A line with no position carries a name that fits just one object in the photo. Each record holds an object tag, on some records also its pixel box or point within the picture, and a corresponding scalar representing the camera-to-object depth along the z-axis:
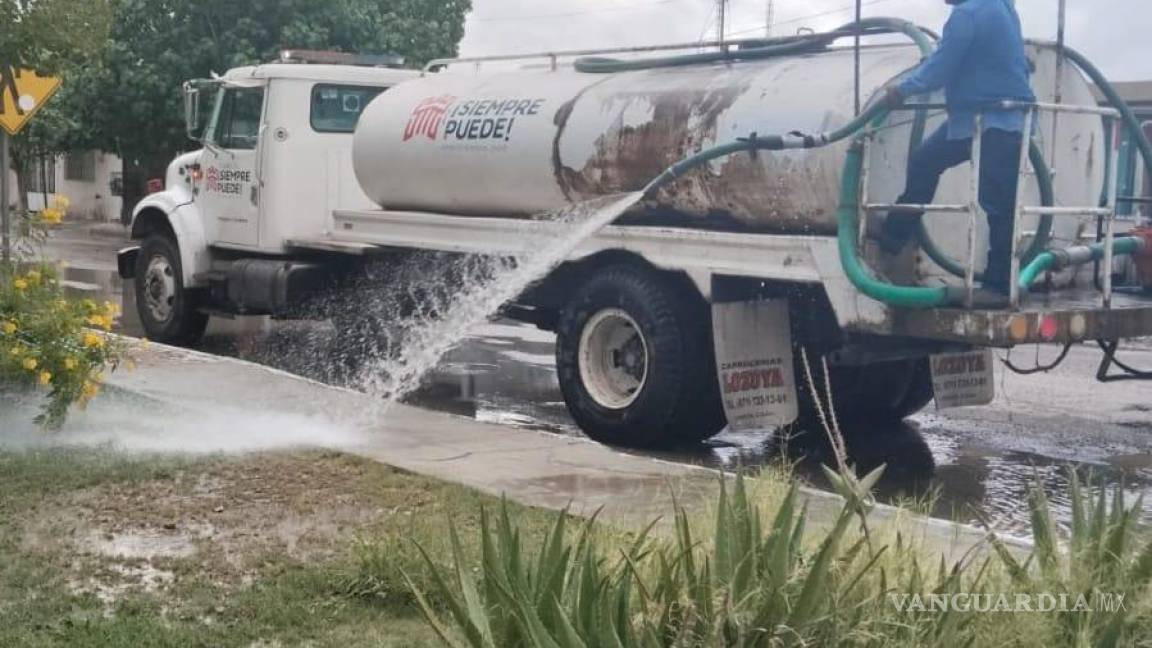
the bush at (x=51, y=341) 8.09
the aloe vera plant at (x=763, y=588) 3.70
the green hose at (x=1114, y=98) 8.65
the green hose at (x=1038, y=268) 7.86
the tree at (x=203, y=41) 28.86
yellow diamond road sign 11.95
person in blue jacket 7.66
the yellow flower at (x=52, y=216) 8.56
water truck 8.16
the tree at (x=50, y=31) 7.09
